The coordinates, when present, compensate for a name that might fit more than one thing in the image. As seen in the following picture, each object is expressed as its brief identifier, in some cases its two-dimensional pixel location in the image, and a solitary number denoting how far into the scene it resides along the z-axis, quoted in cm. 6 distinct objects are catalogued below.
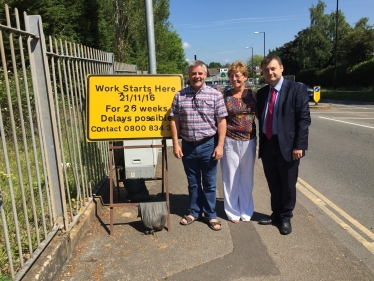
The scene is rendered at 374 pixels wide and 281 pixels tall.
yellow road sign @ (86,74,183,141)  397
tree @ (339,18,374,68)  3828
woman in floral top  384
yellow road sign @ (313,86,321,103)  1934
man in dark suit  359
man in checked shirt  369
